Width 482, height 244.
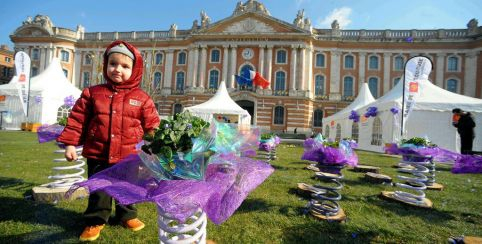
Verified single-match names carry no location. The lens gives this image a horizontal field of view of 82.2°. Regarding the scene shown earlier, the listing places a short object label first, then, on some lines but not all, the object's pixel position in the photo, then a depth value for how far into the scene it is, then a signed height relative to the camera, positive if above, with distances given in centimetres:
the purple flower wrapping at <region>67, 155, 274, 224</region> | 156 -39
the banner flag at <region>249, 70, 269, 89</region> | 2528 +428
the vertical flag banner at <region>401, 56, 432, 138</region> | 1212 +239
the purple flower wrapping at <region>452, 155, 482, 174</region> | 394 -41
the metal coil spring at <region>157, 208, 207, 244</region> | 182 -72
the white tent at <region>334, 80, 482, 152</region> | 1270 +90
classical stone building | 2909 +734
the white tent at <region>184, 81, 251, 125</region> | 1648 +96
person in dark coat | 625 +17
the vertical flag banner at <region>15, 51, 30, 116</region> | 1759 +285
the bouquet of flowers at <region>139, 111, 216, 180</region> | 167 -18
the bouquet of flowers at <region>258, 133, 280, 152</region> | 814 -46
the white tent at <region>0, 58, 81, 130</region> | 2003 +145
